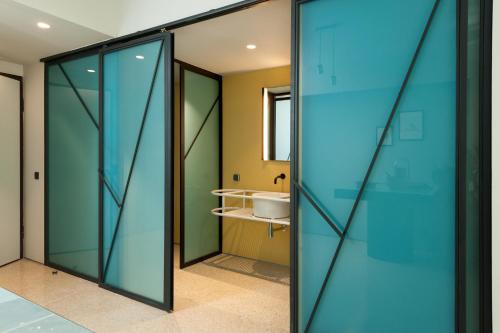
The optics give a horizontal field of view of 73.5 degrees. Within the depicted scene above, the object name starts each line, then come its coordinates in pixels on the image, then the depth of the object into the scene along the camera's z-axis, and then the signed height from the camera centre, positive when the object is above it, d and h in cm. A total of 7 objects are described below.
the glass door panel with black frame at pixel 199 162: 396 +2
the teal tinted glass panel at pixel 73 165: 341 -1
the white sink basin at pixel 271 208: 322 -43
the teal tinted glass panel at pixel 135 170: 287 -6
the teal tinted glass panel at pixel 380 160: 175 +1
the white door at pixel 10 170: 394 -7
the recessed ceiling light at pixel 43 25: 280 +118
